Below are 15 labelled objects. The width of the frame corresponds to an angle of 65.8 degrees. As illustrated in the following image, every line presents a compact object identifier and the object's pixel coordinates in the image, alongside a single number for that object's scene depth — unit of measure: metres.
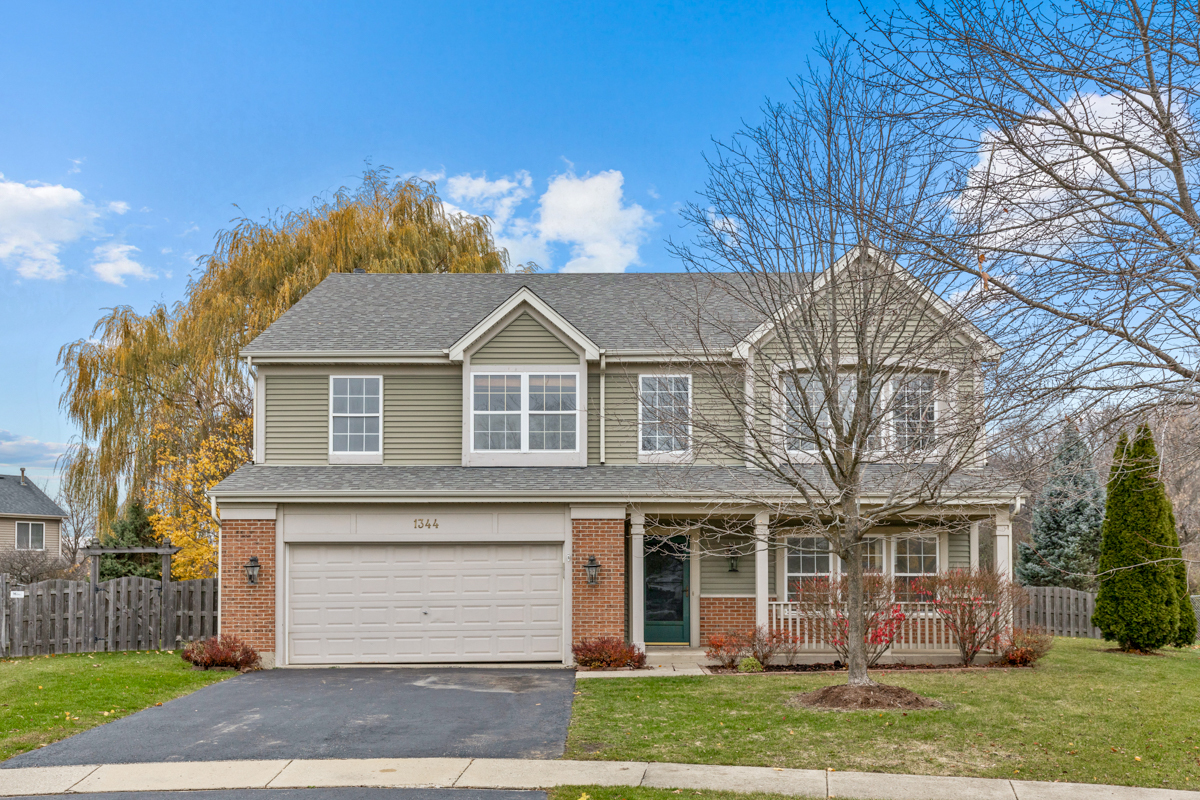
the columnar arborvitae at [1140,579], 16.30
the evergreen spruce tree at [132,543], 22.66
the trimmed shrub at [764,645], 14.49
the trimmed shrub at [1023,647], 14.47
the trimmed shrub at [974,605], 14.42
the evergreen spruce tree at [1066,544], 23.39
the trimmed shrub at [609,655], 14.53
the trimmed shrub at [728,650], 14.34
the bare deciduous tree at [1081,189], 6.48
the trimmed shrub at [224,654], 14.65
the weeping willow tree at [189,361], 24.42
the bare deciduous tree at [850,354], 9.26
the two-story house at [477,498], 15.24
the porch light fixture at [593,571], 15.13
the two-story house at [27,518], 38.06
